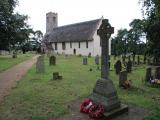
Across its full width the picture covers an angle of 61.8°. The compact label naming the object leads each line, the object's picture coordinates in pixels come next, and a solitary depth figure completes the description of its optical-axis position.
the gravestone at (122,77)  6.58
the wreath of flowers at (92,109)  4.01
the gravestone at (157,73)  7.59
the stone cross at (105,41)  4.53
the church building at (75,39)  29.83
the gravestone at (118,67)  9.84
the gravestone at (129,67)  10.40
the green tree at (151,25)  10.44
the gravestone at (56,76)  8.24
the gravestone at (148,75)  7.74
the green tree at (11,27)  19.59
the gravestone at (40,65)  10.26
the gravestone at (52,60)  14.11
